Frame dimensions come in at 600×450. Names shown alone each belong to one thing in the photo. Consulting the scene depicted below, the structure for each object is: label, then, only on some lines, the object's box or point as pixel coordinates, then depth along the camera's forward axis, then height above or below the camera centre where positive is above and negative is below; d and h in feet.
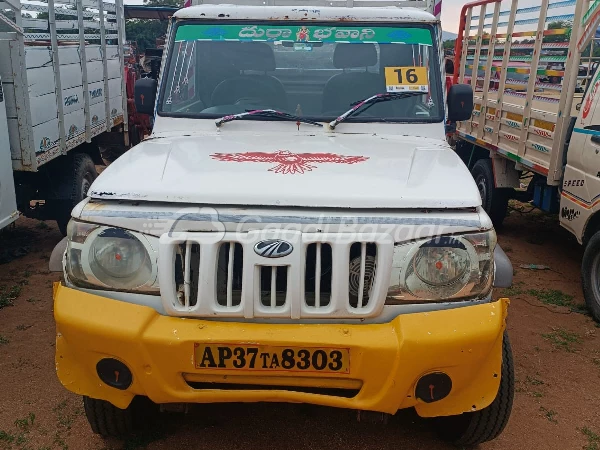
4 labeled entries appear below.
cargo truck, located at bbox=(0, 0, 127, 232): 15.01 -1.71
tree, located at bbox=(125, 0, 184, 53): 76.58 +1.50
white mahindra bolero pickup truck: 7.01 -2.90
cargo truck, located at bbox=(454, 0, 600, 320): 15.07 -1.65
